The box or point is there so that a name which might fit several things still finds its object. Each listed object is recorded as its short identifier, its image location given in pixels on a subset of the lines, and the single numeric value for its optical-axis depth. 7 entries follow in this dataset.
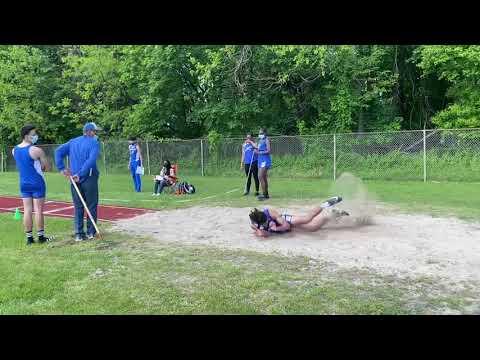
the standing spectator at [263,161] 12.78
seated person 15.31
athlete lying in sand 7.66
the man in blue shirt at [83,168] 8.00
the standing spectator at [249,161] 13.66
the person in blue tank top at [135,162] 15.80
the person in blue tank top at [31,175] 7.58
